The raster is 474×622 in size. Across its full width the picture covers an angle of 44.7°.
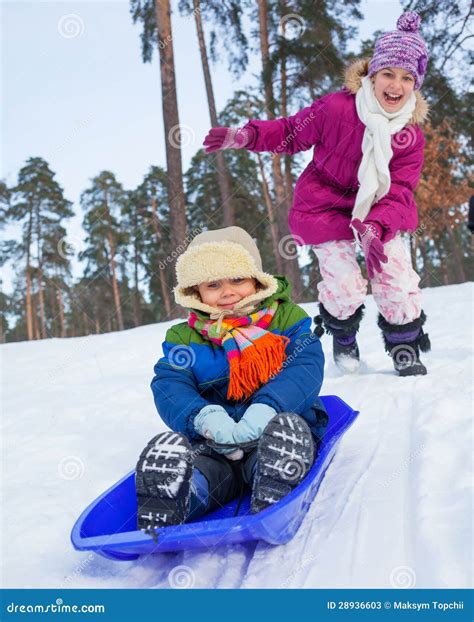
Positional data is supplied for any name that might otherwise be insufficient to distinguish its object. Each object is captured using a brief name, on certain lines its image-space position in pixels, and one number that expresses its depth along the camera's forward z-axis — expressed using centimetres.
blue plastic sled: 138
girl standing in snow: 302
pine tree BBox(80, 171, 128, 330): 2338
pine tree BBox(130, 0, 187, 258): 816
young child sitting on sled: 153
